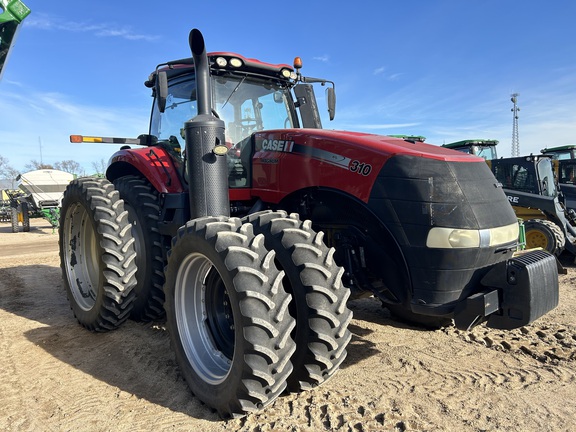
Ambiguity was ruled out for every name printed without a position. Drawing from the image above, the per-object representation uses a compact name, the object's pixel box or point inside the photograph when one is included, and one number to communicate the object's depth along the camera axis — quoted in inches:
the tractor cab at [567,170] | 410.0
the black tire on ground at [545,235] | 301.7
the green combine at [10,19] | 166.7
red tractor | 99.2
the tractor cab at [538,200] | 307.6
